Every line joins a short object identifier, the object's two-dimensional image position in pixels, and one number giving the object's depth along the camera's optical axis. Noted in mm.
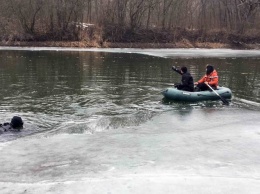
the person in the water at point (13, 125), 8906
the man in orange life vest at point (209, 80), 13406
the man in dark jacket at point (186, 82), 12944
